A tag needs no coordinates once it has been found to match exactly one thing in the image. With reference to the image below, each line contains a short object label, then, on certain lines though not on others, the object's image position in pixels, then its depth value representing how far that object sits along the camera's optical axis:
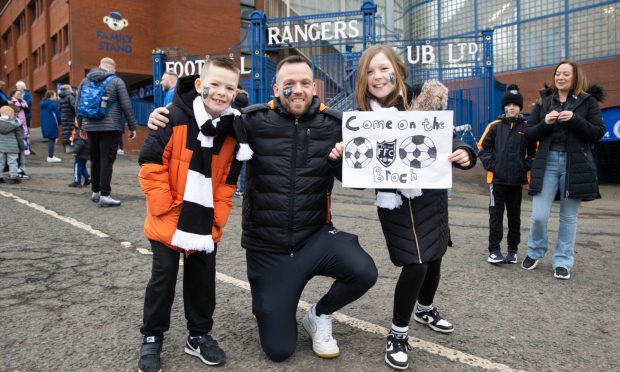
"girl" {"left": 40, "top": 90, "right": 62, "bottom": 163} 13.16
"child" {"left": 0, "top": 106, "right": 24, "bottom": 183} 9.12
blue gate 10.48
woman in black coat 4.45
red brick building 22.34
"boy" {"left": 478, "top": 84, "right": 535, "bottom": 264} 5.10
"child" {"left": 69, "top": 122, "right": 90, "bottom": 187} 8.32
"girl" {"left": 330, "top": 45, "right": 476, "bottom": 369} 2.90
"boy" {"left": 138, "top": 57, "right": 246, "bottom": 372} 2.77
